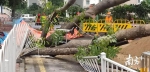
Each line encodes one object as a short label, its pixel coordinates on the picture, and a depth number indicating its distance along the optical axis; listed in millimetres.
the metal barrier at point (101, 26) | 26846
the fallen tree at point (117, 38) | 12503
